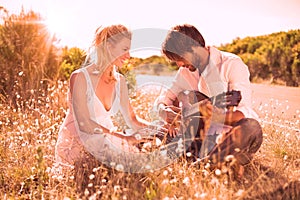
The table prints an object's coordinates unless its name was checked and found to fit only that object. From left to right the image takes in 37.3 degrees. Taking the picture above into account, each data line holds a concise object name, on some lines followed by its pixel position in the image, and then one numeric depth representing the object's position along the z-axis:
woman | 3.54
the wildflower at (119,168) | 3.06
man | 3.40
